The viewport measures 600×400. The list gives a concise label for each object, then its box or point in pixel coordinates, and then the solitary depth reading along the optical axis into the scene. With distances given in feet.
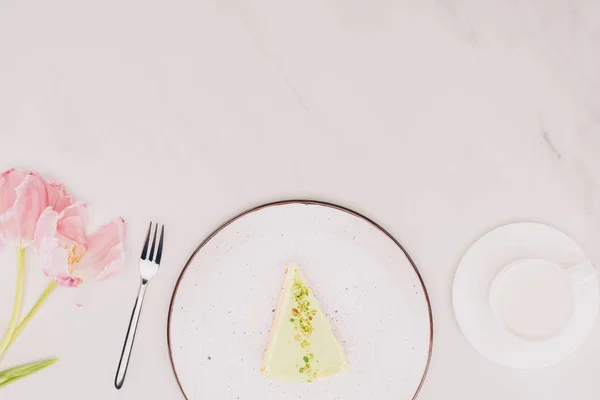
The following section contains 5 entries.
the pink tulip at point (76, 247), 2.59
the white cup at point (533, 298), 2.83
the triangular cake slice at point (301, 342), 2.88
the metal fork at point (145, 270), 2.95
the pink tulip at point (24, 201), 2.63
